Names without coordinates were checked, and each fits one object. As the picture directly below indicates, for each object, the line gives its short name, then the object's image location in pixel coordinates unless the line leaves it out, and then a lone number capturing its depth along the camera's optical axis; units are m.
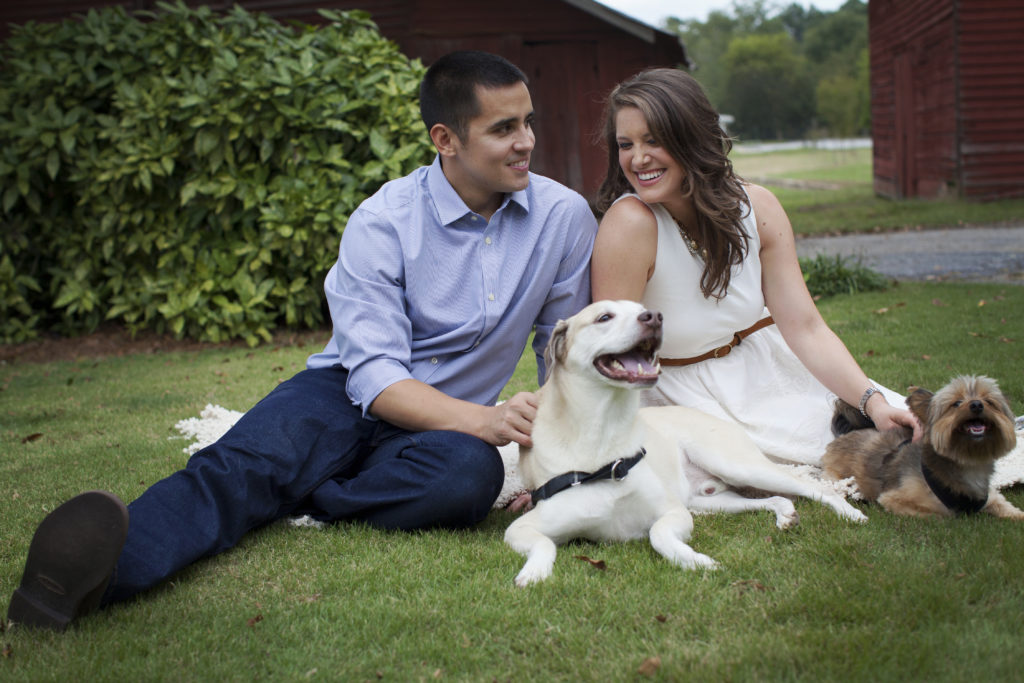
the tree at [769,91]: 92.00
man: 3.40
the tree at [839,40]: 91.69
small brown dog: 3.12
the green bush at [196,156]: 8.05
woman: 3.77
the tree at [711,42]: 103.50
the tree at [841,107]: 79.00
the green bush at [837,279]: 9.20
